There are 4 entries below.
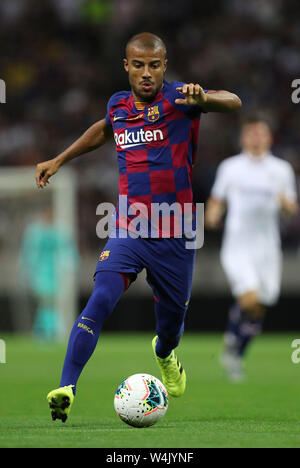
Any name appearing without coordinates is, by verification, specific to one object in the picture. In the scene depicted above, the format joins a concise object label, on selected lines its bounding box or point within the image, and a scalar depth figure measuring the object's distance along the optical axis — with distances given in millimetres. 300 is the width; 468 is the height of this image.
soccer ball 10820
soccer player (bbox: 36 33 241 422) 11187
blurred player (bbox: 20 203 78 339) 32437
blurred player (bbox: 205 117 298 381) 19547
